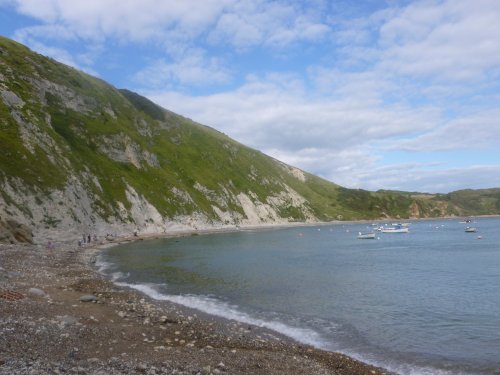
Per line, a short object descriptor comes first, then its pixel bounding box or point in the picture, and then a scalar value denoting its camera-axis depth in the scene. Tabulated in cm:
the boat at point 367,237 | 13945
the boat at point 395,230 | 16912
